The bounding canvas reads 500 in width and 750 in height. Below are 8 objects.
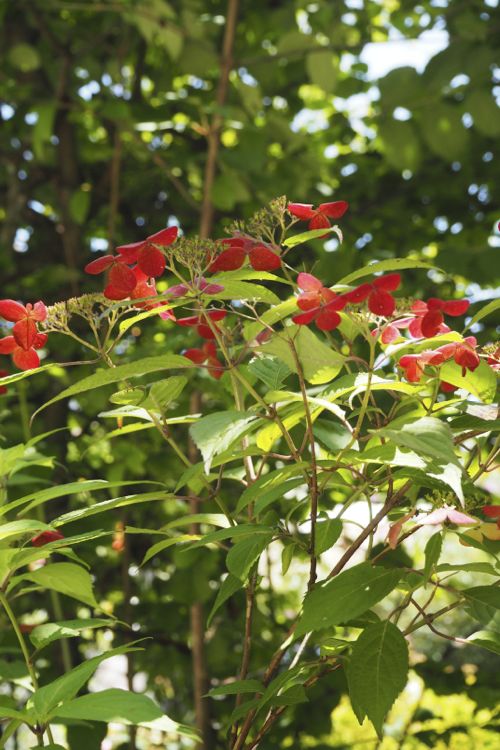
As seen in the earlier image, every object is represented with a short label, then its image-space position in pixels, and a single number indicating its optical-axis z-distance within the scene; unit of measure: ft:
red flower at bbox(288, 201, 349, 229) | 2.75
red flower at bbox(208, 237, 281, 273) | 2.65
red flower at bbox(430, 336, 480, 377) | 2.63
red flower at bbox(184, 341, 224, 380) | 2.91
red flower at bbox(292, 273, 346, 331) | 2.58
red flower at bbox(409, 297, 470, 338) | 2.69
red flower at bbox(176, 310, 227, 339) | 2.74
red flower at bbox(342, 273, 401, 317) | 2.61
